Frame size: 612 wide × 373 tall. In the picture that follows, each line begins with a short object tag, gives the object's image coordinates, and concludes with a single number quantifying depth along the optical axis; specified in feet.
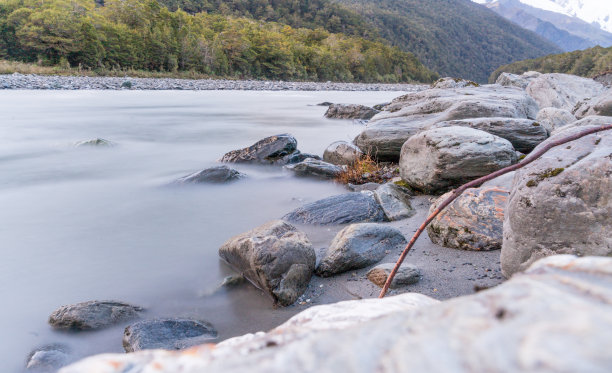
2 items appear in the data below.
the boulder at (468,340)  2.15
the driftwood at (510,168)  4.46
